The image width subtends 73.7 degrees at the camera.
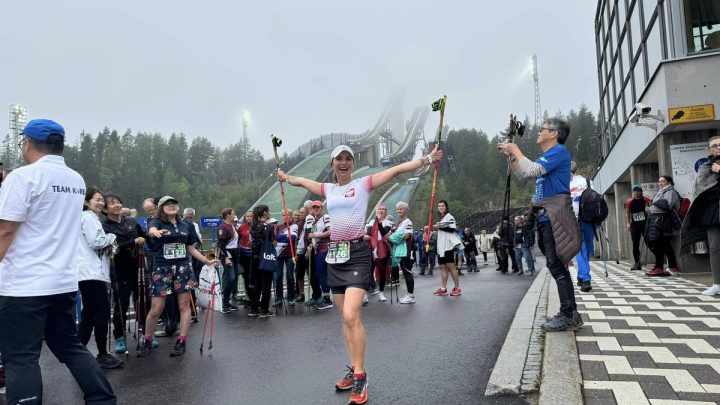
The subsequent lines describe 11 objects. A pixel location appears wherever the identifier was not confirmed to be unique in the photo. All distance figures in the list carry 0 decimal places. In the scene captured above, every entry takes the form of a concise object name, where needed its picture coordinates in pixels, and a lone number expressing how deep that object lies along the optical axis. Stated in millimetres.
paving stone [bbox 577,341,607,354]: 4000
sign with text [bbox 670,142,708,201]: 10352
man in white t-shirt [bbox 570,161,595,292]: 6988
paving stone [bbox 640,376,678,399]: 2963
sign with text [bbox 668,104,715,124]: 9789
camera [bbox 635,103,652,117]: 10555
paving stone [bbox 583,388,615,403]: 3010
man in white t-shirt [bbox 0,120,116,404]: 2703
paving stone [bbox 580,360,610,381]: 3348
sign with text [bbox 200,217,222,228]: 14870
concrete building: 9961
